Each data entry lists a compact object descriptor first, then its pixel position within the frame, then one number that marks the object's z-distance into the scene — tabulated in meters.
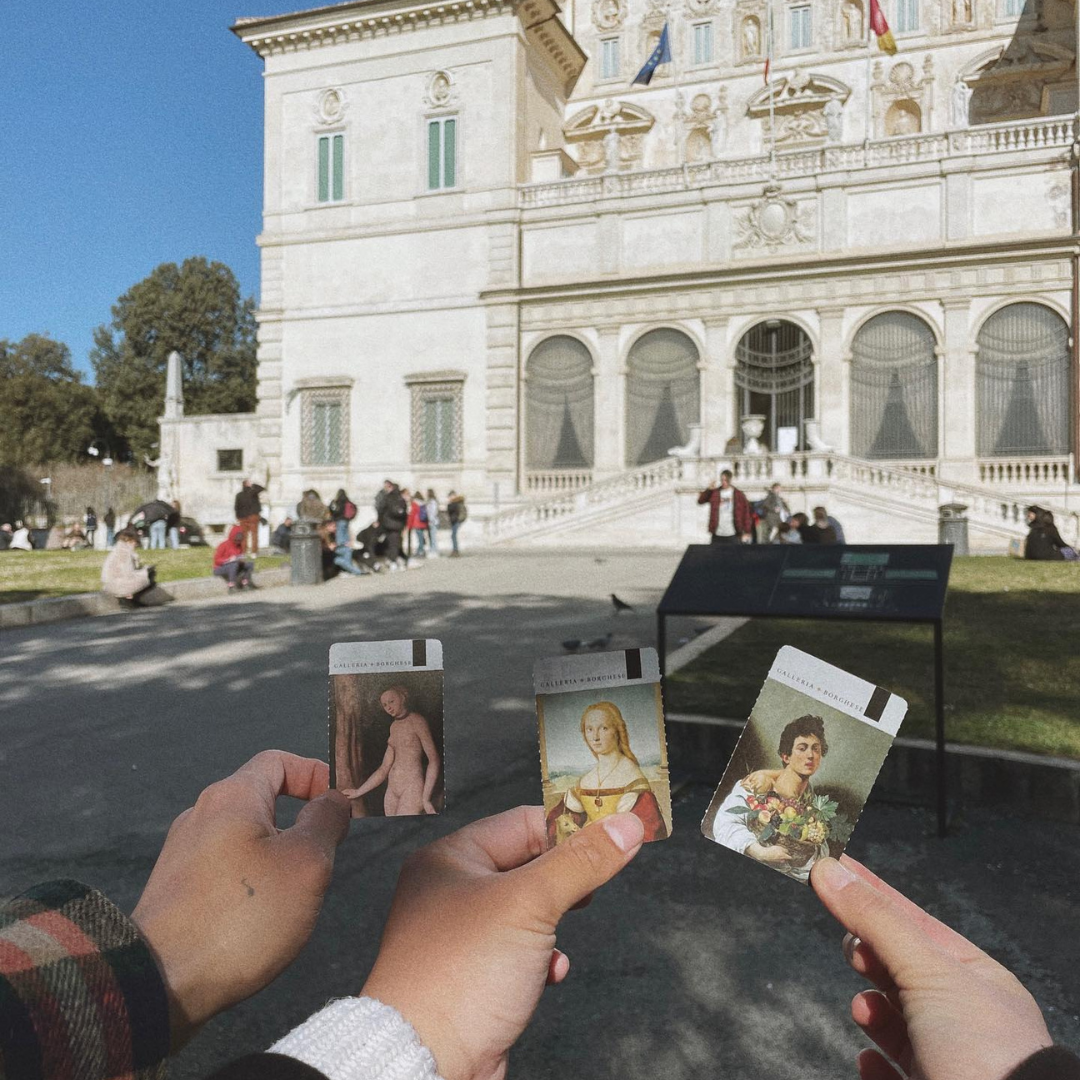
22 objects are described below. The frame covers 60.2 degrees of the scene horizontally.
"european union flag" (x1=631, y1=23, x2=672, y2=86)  27.92
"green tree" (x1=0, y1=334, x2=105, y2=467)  45.53
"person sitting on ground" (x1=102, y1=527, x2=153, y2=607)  10.88
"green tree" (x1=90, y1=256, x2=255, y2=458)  47.91
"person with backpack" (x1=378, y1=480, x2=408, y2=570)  16.97
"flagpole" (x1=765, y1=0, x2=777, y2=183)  25.57
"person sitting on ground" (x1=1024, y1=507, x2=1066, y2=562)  15.91
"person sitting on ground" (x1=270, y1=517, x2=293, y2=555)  20.93
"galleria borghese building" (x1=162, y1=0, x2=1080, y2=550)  23.70
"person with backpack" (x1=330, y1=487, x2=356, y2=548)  17.95
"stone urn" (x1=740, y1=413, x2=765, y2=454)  23.84
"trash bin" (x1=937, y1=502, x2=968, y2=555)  17.50
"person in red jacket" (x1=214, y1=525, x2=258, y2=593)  12.98
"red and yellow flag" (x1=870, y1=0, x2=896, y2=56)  25.86
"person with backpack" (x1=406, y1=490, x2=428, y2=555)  19.56
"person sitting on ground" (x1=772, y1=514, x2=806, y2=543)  15.72
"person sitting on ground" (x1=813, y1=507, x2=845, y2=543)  15.58
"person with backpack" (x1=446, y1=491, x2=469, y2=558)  20.69
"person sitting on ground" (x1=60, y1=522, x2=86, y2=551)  26.58
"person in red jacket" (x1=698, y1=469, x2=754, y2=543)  15.77
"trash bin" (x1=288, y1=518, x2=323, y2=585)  14.25
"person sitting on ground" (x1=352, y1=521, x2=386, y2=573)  16.45
